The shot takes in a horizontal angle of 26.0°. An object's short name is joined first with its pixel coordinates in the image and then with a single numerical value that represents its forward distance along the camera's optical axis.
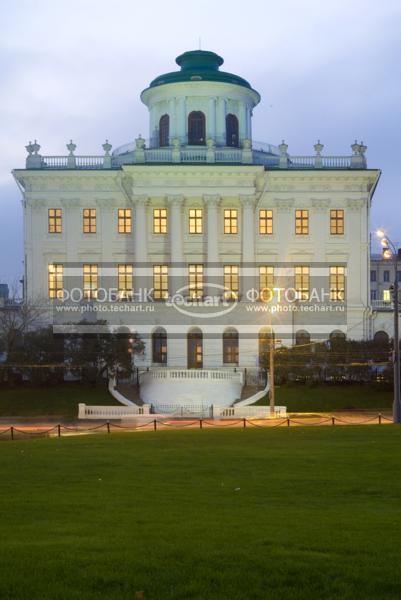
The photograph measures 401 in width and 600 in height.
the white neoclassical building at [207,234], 67.31
